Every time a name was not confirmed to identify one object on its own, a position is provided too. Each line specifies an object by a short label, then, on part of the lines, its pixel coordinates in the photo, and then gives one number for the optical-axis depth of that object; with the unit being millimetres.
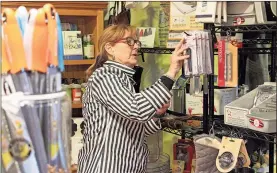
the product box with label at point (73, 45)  2590
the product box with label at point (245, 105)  1535
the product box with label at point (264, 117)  1359
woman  1456
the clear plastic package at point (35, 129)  869
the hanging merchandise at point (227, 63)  1657
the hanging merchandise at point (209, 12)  1622
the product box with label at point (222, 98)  1819
